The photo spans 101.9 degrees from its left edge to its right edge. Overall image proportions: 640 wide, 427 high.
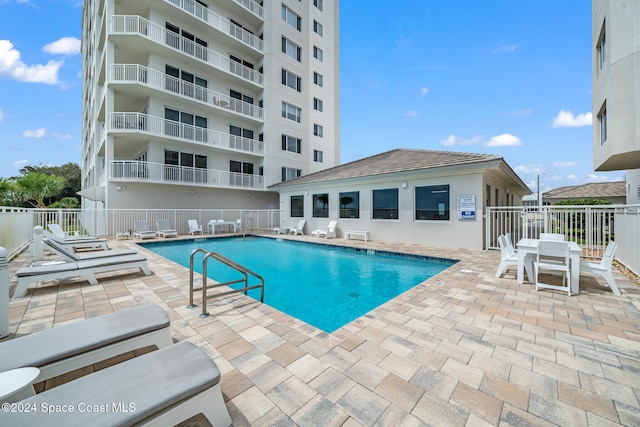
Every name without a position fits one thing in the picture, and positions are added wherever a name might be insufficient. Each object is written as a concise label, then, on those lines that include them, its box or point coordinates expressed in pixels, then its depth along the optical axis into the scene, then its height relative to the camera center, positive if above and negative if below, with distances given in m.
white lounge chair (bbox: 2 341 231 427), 1.37 -1.07
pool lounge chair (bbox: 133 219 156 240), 12.89 -0.79
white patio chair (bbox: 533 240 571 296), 4.48 -0.81
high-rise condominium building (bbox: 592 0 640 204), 7.66 +4.29
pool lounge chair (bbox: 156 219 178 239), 13.27 -0.81
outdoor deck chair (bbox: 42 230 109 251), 7.51 -0.88
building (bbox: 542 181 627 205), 23.79 +2.42
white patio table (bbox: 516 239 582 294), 4.52 -0.76
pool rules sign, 9.42 +0.30
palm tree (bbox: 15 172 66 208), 21.53 +2.34
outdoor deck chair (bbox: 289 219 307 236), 15.10 -0.82
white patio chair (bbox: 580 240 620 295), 4.41 -0.92
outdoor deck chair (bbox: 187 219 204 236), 14.75 -0.72
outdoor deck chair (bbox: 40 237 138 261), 5.30 -0.91
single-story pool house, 9.48 +0.88
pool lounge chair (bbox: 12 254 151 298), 4.40 -1.05
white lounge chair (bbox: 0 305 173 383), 1.95 -1.07
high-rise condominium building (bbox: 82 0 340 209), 14.38 +7.83
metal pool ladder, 3.62 -0.99
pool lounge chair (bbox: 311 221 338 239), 13.33 -0.87
